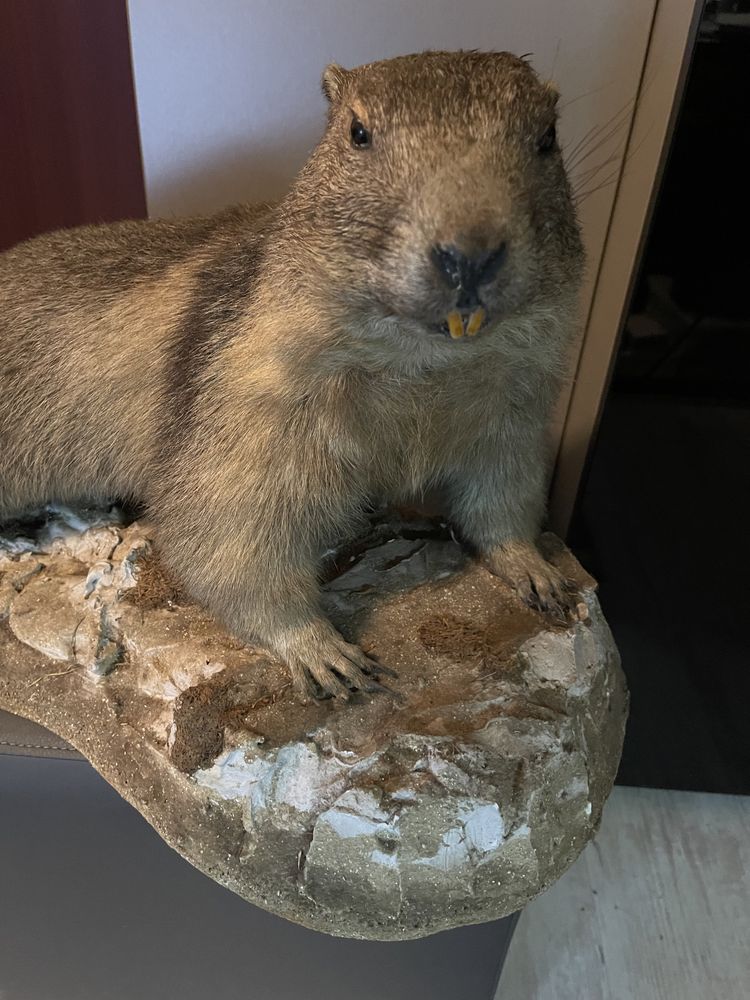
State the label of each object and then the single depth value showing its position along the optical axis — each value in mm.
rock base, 326
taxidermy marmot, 266
